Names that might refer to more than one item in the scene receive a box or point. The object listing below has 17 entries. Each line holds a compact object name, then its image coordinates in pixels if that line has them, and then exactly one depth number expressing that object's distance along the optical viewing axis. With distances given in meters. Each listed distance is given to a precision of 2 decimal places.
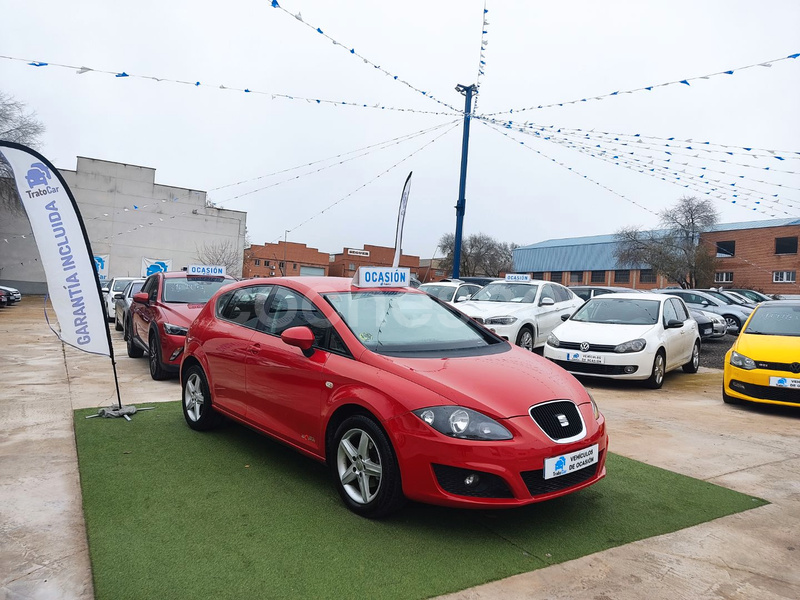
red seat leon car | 3.15
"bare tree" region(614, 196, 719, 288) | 44.78
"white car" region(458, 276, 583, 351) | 10.73
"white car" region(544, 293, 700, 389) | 8.43
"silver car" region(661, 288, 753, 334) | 17.47
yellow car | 6.83
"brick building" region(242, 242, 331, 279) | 68.56
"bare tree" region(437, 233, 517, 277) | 65.31
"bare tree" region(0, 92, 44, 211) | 32.34
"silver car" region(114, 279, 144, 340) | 13.36
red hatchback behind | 7.75
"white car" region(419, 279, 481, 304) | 14.95
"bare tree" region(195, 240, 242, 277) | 48.59
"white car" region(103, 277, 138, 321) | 18.45
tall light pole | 18.35
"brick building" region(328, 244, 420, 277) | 66.69
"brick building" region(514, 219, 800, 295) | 46.47
